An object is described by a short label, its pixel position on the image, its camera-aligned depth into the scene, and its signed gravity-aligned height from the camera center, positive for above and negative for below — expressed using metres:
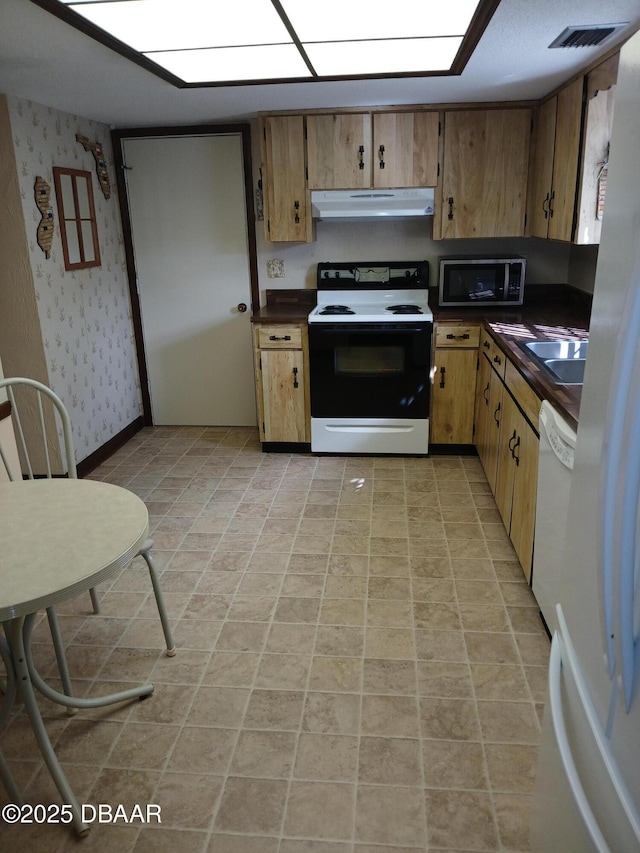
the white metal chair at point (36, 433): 3.75 -1.10
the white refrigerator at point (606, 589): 0.88 -0.56
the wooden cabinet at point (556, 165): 3.15 +0.32
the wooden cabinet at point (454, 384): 3.99 -0.93
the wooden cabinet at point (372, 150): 3.95 +0.48
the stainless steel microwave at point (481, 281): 4.15 -0.33
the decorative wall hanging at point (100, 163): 4.11 +0.48
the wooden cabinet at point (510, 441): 2.64 -0.97
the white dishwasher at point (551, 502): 2.09 -0.92
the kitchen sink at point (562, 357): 2.79 -0.58
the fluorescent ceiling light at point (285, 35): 2.12 +0.71
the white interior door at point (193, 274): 4.48 -0.27
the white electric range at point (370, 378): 4.00 -0.89
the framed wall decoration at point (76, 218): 3.85 +0.12
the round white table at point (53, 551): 1.51 -0.76
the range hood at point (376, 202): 4.04 +0.17
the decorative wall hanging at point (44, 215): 3.59 +0.13
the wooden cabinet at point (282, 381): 4.16 -0.92
